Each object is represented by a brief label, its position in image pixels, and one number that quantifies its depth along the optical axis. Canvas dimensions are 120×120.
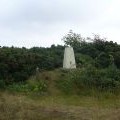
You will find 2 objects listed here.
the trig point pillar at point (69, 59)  7.22
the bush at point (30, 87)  6.32
